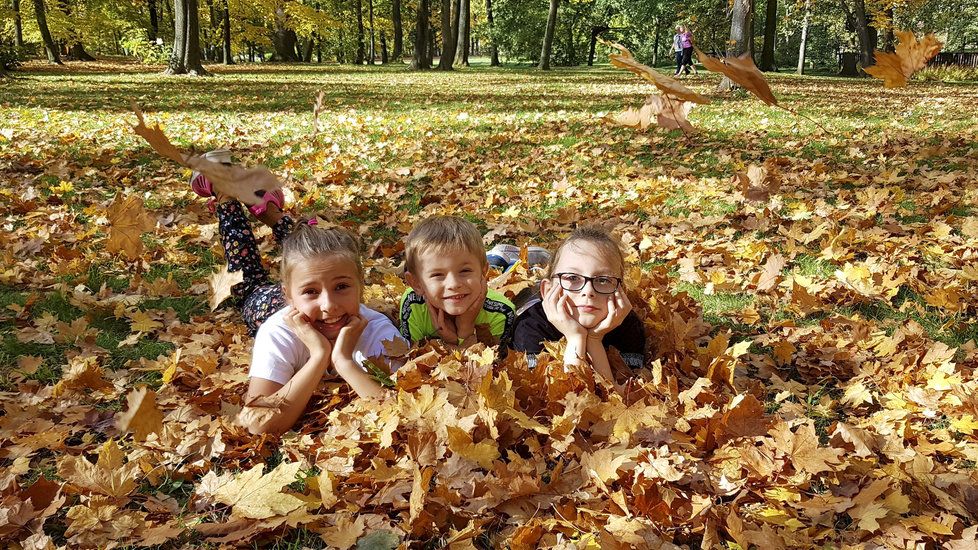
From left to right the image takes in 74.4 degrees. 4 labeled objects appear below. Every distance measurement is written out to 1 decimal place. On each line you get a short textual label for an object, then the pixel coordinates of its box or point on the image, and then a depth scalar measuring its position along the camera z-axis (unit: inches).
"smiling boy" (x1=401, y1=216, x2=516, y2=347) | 110.6
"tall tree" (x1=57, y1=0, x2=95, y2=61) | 1100.3
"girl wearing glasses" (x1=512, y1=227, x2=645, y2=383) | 104.0
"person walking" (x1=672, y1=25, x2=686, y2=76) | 815.0
